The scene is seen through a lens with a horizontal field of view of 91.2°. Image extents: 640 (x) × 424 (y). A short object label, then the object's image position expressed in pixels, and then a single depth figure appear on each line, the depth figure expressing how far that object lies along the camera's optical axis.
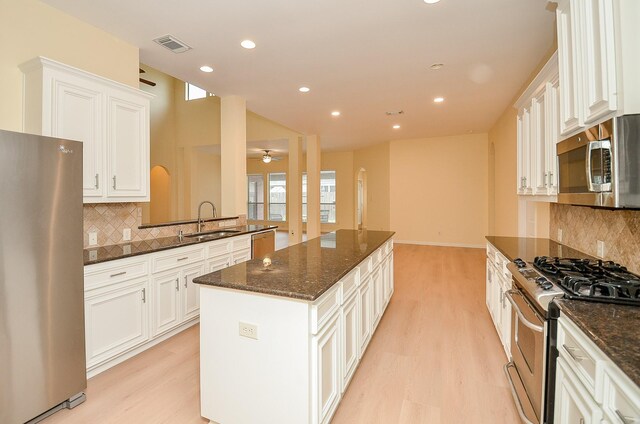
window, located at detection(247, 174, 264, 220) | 12.30
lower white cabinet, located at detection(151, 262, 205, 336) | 2.80
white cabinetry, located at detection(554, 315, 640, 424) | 0.92
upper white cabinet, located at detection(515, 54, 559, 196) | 2.39
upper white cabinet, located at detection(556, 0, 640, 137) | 1.37
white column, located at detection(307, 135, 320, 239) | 7.61
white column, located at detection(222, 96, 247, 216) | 4.69
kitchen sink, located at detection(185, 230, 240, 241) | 3.48
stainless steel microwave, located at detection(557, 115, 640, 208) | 1.35
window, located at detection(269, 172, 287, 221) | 11.97
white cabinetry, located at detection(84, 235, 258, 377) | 2.32
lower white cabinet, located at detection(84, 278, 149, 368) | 2.30
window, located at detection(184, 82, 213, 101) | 7.99
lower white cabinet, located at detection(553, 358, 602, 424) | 1.10
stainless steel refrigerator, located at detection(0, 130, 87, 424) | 1.69
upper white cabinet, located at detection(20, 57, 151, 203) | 2.36
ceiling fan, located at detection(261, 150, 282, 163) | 9.11
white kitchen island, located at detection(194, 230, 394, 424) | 1.55
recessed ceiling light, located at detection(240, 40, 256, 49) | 3.17
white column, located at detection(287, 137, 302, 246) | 7.37
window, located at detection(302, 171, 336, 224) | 11.44
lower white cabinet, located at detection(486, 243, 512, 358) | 2.45
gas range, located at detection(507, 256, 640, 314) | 1.44
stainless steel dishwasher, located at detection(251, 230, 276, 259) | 4.17
